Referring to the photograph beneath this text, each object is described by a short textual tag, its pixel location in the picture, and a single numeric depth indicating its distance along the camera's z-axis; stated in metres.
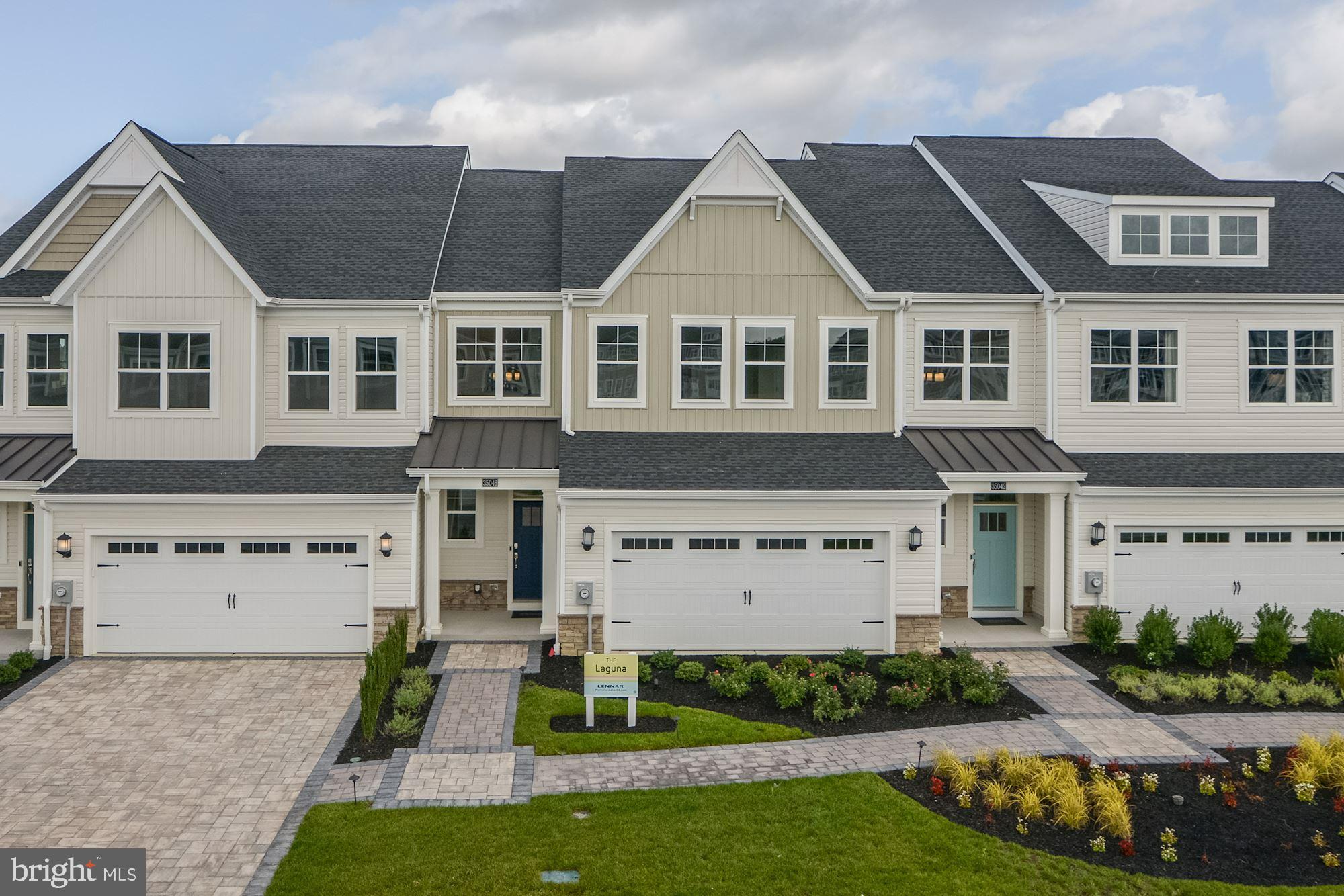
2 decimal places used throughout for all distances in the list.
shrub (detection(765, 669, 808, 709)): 12.90
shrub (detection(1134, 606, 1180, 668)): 15.15
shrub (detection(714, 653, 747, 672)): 14.43
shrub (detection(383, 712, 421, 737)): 11.87
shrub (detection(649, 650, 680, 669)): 14.80
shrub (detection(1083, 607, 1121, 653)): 15.83
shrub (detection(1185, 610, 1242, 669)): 15.07
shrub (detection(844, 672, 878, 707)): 13.14
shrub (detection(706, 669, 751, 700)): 13.33
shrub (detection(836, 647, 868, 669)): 14.90
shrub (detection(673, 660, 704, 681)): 14.12
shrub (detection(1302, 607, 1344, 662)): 15.23
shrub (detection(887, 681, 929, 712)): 12.95
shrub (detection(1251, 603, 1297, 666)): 15.23
